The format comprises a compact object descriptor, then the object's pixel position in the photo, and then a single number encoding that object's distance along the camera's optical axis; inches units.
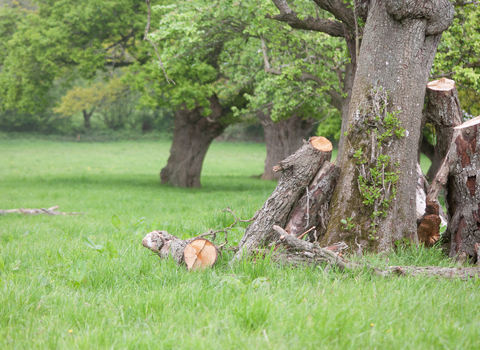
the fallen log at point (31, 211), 732.7
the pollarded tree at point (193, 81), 871.1
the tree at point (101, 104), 2491.8
